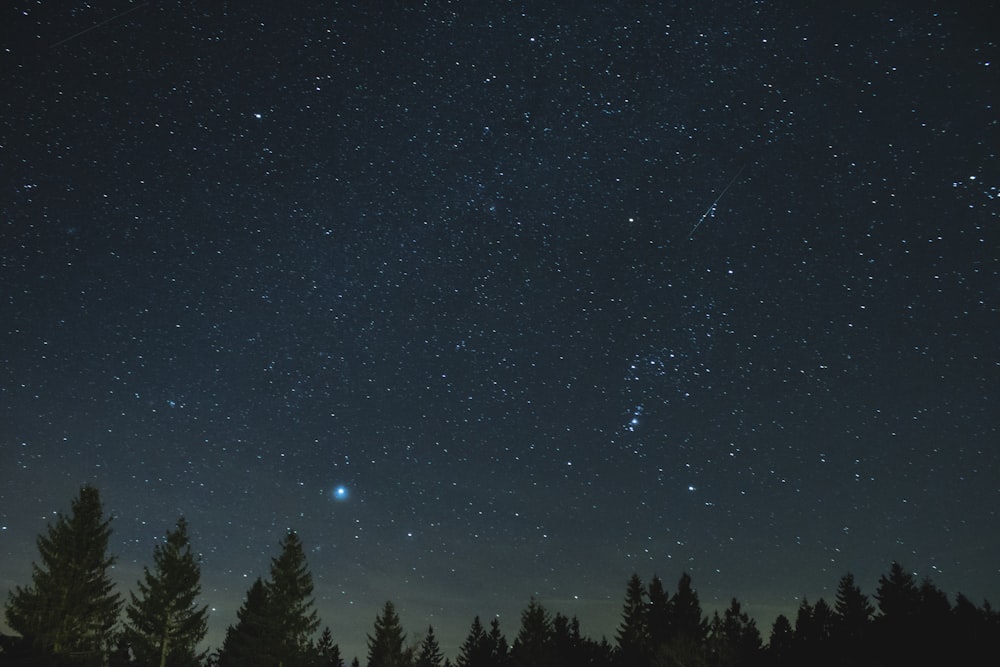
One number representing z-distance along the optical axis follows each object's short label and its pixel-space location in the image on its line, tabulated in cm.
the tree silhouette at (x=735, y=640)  4344
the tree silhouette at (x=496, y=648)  6519
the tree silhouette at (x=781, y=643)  5781
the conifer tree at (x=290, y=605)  3528
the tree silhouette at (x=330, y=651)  6366
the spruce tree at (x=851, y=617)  5545
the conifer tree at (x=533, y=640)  5759
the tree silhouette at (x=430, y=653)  6719
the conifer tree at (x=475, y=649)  6431
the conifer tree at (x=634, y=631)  6116
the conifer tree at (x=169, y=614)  3106
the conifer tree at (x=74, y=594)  2659
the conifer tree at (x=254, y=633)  3484
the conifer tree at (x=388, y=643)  5306
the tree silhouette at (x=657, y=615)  6197
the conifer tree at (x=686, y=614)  6119
